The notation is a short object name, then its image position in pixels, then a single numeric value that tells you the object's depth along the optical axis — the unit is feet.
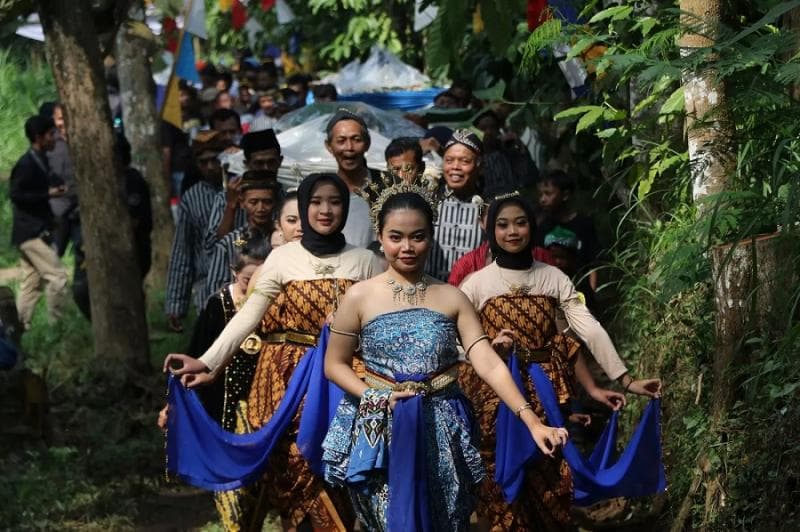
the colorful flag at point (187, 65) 64.31
